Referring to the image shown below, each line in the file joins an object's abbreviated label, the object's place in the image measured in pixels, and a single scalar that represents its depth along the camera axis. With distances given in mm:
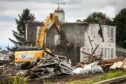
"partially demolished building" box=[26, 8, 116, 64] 63531
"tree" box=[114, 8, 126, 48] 97062
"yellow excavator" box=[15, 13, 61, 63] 42897
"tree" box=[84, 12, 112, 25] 114062
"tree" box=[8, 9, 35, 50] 111500
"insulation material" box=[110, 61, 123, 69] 39144
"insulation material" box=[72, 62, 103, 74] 38166
